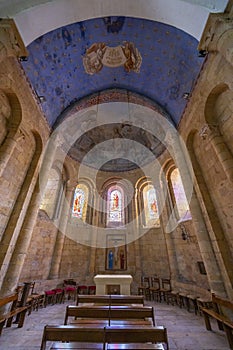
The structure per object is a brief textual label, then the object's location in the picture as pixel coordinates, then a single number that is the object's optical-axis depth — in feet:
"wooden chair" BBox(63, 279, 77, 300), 25.70
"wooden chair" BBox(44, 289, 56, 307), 22.16
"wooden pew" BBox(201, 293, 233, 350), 11.67
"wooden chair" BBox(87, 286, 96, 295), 27.02
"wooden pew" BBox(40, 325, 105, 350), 7.32
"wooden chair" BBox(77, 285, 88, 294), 28.23
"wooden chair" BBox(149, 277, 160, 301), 25.89
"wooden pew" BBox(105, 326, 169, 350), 7.37
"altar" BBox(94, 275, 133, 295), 20.92
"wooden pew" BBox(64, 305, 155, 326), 10.83
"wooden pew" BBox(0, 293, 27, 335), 13.81
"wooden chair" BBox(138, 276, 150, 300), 27.26
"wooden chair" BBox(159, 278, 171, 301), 24.99
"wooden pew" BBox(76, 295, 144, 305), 14.35
